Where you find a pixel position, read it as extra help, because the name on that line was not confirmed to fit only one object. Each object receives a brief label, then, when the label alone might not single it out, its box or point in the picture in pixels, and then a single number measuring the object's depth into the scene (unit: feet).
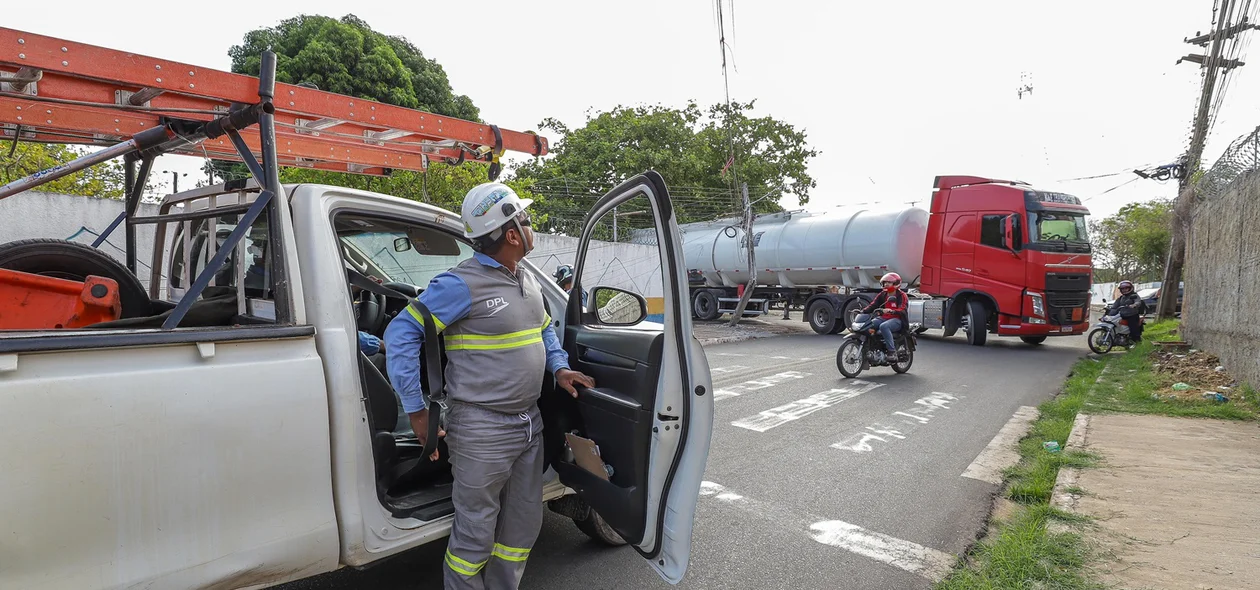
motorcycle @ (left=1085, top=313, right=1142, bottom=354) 39.34
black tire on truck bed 9.26
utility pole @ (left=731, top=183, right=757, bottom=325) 52.65
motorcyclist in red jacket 29.45
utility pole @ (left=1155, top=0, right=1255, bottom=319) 44.00
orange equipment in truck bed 8.09
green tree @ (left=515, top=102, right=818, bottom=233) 77.77
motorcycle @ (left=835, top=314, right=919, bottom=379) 29.48
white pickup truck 5.29
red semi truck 39.88
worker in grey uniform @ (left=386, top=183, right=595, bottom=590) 7.45
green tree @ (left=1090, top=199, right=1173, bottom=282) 124.77
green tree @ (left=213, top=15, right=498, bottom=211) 49.75
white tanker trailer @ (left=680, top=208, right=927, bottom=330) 46.78
